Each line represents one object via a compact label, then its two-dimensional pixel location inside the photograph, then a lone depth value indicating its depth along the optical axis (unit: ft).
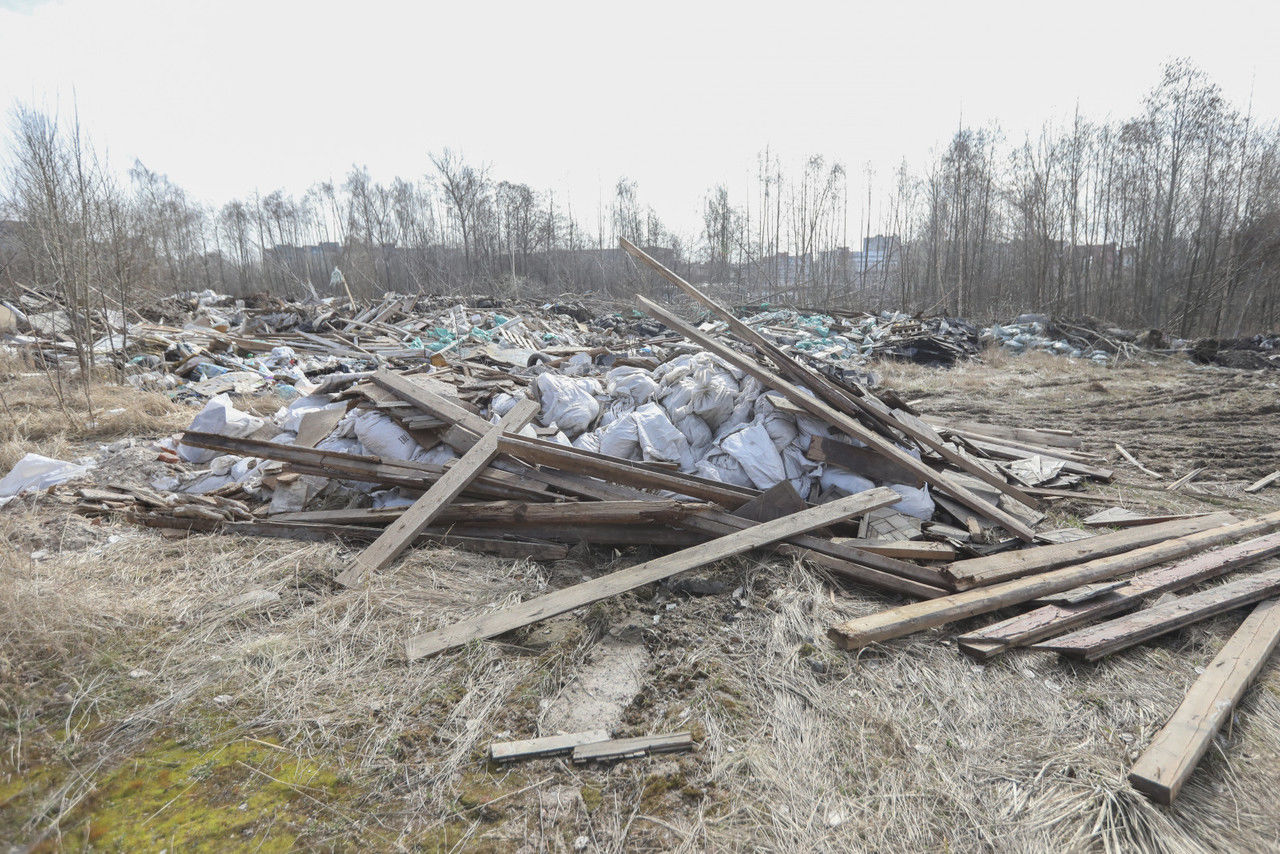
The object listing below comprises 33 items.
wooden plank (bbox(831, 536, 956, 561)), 11.92
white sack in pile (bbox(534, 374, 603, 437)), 16.63
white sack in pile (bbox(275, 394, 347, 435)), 17.17
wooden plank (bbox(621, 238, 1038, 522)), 14.88
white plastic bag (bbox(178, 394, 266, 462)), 16.89
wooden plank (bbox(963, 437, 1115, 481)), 17.79
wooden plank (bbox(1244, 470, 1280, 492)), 17.28
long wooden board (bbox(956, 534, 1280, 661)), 9.26
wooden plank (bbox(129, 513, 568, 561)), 12.67
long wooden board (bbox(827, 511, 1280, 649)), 9.37
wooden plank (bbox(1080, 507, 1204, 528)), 14.20
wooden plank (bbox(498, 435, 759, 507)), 13.24
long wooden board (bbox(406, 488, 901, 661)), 9.61
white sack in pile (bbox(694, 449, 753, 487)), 14.34
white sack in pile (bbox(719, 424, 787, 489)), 14.25
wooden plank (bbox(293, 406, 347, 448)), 16.14
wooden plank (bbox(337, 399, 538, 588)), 11.51
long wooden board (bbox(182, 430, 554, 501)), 13.59
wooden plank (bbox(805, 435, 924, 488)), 14.08
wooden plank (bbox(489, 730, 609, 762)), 7.33
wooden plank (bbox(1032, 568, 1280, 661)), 9.00
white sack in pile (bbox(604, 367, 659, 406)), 17.49
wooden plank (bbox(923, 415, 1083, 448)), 21.57
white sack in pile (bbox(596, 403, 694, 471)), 15.38
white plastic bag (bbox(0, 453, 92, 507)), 15.28
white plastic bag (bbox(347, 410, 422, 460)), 15.33
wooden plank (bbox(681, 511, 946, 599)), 10.98
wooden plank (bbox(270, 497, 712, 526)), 12.23
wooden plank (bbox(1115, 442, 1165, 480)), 18.97
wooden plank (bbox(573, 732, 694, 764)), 7.30
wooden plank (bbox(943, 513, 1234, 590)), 10.98
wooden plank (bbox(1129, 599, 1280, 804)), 6.43
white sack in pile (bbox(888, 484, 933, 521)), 13.67
